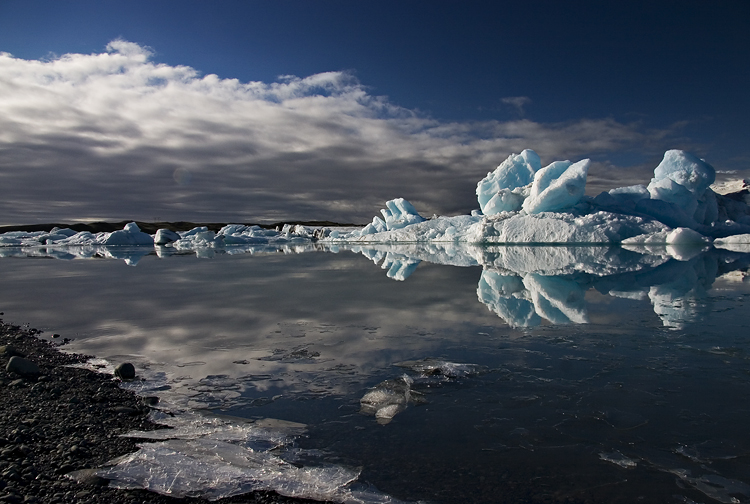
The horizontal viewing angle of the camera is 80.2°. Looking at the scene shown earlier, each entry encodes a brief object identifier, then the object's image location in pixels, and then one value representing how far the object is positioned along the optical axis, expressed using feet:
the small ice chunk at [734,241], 100.37
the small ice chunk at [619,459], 8.61
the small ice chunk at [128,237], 170.50
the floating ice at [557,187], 94.38
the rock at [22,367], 14.83
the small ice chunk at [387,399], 11.39
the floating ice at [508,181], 116.47
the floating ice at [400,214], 171.58
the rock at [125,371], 14.71
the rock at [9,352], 17.03
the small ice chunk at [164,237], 183.73
